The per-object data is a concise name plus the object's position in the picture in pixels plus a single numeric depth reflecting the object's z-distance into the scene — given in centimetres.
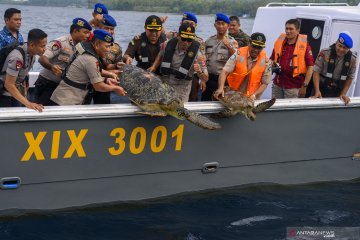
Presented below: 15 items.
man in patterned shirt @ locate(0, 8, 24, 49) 1241
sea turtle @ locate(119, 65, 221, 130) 1119
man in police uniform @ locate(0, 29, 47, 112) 1032
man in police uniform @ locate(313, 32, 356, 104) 1375
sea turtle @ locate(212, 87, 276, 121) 1210
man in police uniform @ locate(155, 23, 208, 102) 1230
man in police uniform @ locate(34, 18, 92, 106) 1213
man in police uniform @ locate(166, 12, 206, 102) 1385
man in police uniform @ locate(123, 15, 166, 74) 1312
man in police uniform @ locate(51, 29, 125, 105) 1083
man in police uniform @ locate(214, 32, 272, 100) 1273
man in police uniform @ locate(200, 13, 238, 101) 1370
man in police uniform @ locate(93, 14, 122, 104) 1244
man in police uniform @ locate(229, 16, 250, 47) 1599
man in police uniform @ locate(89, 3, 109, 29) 1449
